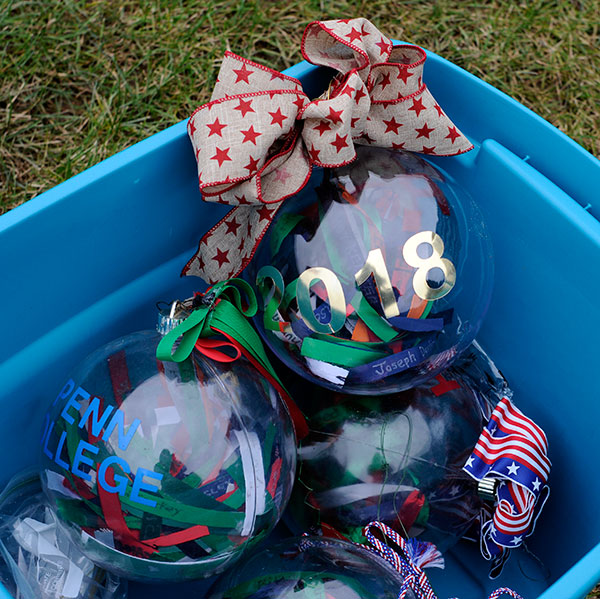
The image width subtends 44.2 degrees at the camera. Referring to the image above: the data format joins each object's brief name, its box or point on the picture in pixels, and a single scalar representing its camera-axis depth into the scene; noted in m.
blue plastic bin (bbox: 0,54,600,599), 1.09
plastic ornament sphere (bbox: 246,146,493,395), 0.96
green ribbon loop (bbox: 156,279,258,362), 0.96
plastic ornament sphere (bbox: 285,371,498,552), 1.09
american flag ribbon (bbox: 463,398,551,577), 1.13
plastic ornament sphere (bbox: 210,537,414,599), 0.97
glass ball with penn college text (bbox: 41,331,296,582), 0.91
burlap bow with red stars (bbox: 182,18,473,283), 1.00
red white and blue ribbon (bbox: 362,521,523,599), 1.05
